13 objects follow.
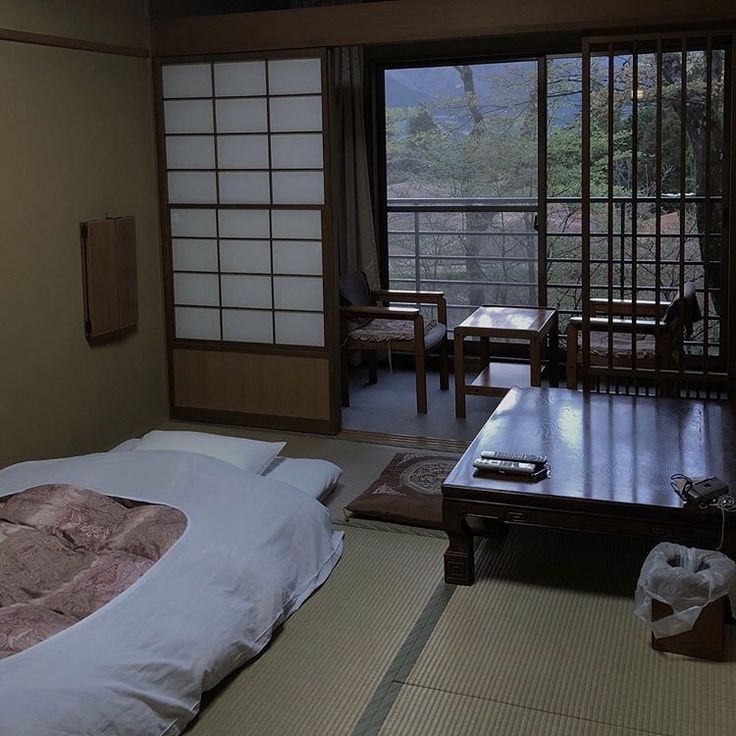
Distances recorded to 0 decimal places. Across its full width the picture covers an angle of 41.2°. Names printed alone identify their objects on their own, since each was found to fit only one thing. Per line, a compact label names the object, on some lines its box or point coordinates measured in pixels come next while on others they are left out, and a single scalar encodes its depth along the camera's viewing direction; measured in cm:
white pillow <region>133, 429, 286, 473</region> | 426
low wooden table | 323
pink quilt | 281
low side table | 538
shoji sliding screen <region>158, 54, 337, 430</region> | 526
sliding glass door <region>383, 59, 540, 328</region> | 654
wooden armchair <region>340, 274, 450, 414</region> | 570
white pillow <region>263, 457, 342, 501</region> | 423
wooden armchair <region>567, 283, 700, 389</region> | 488
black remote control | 353
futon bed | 251
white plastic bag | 294
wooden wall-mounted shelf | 491
